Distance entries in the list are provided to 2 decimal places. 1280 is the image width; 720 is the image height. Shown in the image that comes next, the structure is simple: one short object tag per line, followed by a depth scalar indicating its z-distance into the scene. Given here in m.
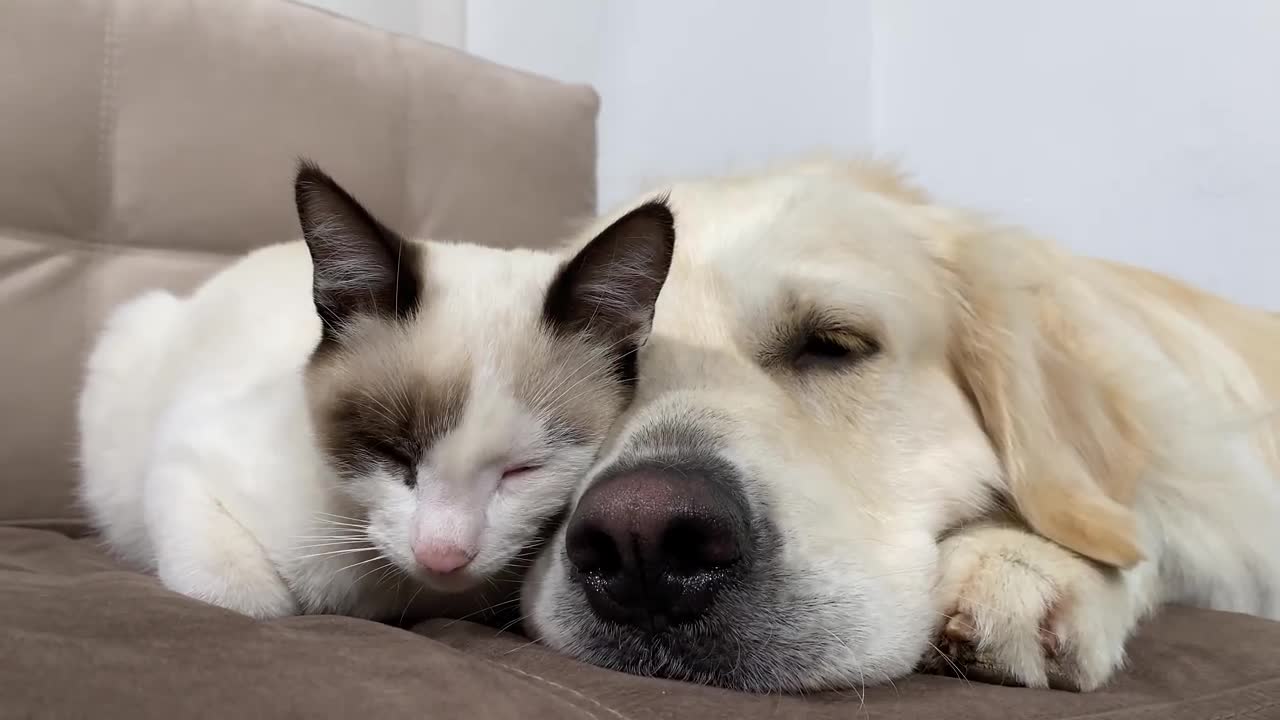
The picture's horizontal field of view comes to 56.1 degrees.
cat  0.33
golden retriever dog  0.32
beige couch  0.26
